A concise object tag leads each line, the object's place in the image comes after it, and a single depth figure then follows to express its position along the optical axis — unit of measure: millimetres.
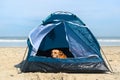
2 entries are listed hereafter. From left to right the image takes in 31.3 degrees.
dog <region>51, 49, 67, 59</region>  7064
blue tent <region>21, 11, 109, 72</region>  6575
